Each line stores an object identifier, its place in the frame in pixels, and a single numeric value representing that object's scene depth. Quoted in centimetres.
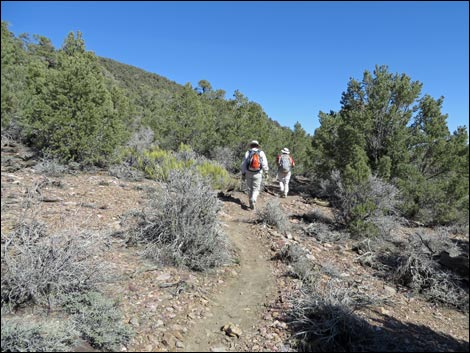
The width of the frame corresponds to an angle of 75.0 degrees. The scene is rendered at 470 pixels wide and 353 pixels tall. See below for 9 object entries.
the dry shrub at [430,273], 388
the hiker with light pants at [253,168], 741
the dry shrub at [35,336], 246
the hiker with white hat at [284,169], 937
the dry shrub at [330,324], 300
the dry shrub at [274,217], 629
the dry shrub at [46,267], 303
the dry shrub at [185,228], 455
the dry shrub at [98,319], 288
